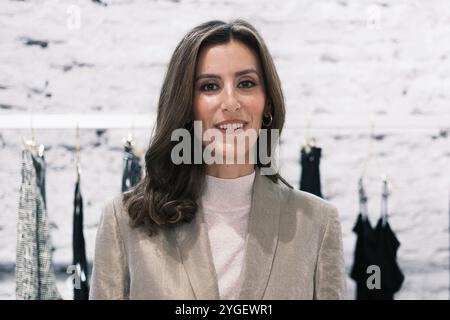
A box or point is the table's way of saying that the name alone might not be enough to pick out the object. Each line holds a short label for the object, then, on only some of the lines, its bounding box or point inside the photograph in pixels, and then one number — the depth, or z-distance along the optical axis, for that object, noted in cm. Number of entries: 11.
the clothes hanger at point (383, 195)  193
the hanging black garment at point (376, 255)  196
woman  112
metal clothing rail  182
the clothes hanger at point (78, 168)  181
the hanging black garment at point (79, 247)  184
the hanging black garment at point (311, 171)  191
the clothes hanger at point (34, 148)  182
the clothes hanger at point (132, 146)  184
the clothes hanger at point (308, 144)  191
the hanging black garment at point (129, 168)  185
